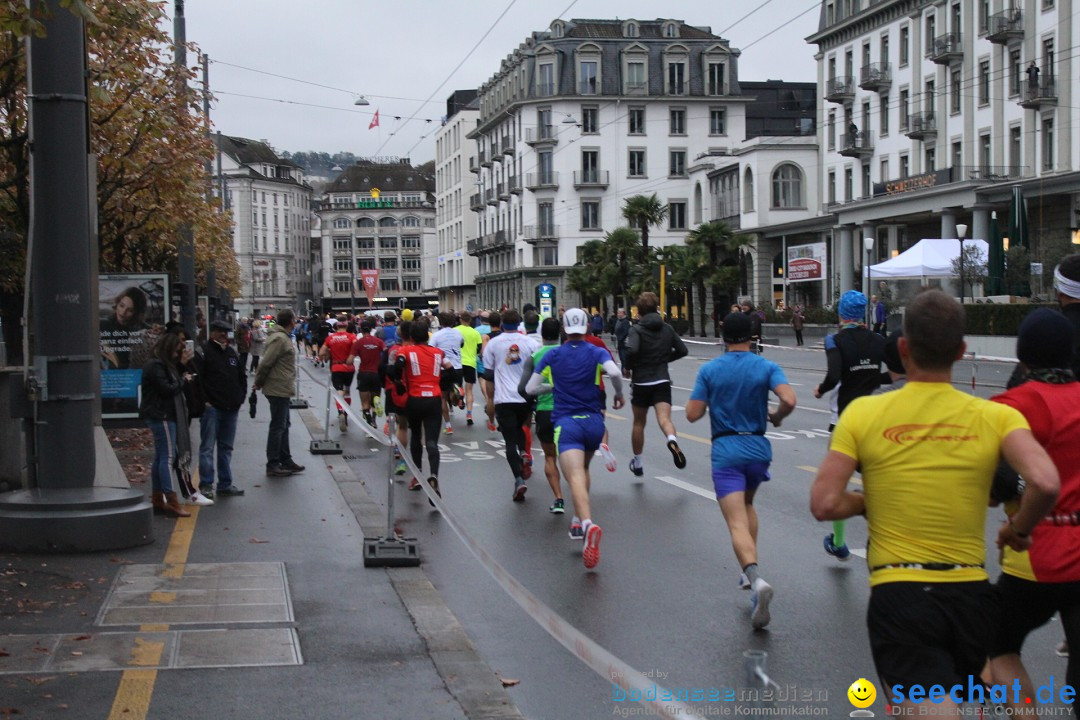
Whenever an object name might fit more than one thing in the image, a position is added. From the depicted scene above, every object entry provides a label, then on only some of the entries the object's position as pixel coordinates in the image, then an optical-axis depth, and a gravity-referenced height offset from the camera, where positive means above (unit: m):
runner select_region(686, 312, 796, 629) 7.43 -0.60
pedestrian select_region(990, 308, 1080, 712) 4.24 -0.74
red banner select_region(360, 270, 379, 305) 51.60 +1.87
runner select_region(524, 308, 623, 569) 9.46 -0.54
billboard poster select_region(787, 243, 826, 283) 58.38 +2.36
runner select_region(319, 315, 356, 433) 20.58 -0.54
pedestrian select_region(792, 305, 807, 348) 47.70 -0.36
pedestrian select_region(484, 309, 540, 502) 12.28 -0.63
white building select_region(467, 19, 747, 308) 89.94 +13.80
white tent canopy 38.03 +1.51
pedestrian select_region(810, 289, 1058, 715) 3.62 -0.54
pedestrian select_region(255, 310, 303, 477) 13.98 -0.58
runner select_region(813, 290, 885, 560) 8.88 -0.33
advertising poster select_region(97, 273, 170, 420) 17.05 +0.06
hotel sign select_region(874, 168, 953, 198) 49.56 +5.15
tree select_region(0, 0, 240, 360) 14.45 +2.57
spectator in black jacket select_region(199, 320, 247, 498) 12.34 -0.71
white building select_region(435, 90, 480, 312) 112.94 +11.30
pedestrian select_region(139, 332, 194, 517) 11.15 -0.70
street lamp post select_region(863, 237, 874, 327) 42.52 +2.23
